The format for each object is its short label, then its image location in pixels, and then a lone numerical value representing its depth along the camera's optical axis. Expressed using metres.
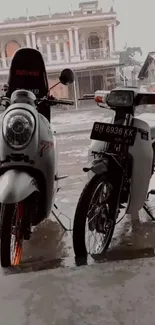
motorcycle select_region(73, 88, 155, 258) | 1.61
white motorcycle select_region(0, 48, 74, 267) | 1.46
